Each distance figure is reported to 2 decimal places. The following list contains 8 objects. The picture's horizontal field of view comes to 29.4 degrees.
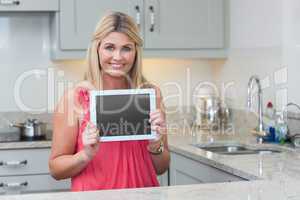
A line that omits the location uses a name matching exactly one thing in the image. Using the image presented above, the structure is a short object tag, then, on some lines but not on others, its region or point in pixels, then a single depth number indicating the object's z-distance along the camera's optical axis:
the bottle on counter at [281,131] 2.89
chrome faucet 3.05
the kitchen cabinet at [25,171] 3.22
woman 1.85
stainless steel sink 2.91
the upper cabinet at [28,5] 3.37
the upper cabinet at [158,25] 3.48
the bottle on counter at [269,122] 2.96
